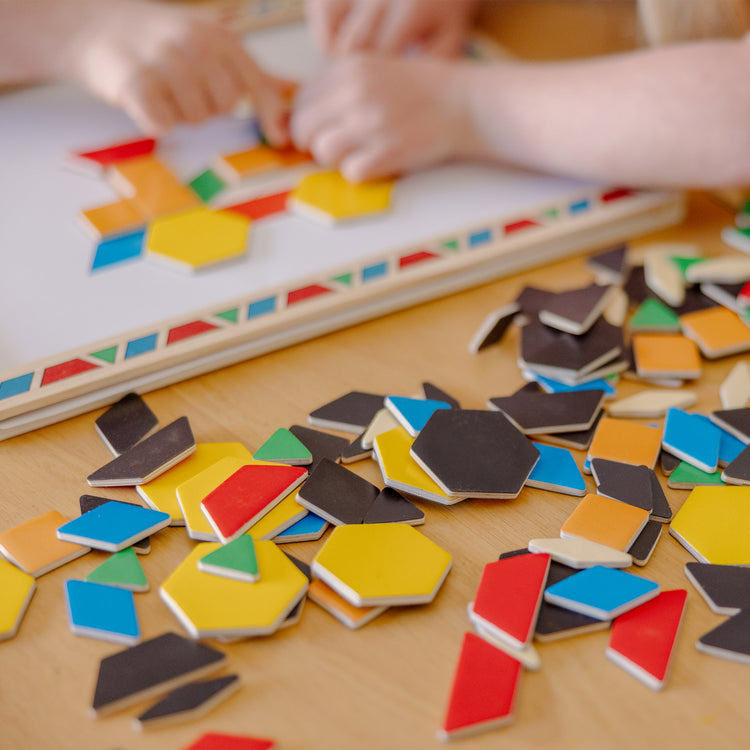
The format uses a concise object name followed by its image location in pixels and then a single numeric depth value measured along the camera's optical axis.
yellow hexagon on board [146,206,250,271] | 0.66
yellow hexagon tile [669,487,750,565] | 0.46
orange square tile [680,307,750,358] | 0.61
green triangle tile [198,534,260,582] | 0.44
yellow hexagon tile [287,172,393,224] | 0.72
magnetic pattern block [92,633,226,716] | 0.39
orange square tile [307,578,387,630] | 0.43
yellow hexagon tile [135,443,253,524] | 0.49
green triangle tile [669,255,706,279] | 0.68
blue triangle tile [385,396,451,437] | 0.53
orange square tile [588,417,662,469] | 0.52
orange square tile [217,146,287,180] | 0.78
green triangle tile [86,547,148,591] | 0.44
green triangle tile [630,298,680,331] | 0.63
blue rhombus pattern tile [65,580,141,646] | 0.42
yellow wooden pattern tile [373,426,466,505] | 0.49
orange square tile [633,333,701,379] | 0.59
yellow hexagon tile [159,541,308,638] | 0.42
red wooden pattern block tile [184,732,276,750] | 0.37
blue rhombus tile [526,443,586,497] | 0.50
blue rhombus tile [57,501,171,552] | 0.46
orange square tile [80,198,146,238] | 0.70
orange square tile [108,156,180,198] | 0.75
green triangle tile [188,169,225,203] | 0.76
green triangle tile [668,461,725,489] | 0.51
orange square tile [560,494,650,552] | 0.47
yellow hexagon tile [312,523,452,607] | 0.43
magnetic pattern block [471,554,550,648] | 0.42
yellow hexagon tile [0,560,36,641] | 0.42
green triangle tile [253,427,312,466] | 0.52
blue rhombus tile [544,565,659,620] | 0.43
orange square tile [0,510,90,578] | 0.46
